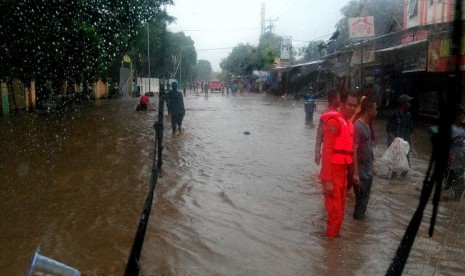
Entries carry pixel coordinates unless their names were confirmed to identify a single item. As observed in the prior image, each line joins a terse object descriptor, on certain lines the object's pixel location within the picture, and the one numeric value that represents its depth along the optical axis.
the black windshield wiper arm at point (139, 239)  2.10
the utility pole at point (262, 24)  70.94
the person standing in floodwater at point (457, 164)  6.17
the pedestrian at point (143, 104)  24.88
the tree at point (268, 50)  61.30
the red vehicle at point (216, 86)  66.94
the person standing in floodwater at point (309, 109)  16.92
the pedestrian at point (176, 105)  12.48
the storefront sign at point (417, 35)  14.52
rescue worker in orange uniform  4.58
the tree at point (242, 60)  70.19
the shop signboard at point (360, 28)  20.25
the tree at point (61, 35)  9.59
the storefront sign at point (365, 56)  18.65
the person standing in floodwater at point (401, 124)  7.67
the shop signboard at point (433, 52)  12.56
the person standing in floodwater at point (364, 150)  5.23
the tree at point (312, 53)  53.83
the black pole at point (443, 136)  1.46
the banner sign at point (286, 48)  48.41
